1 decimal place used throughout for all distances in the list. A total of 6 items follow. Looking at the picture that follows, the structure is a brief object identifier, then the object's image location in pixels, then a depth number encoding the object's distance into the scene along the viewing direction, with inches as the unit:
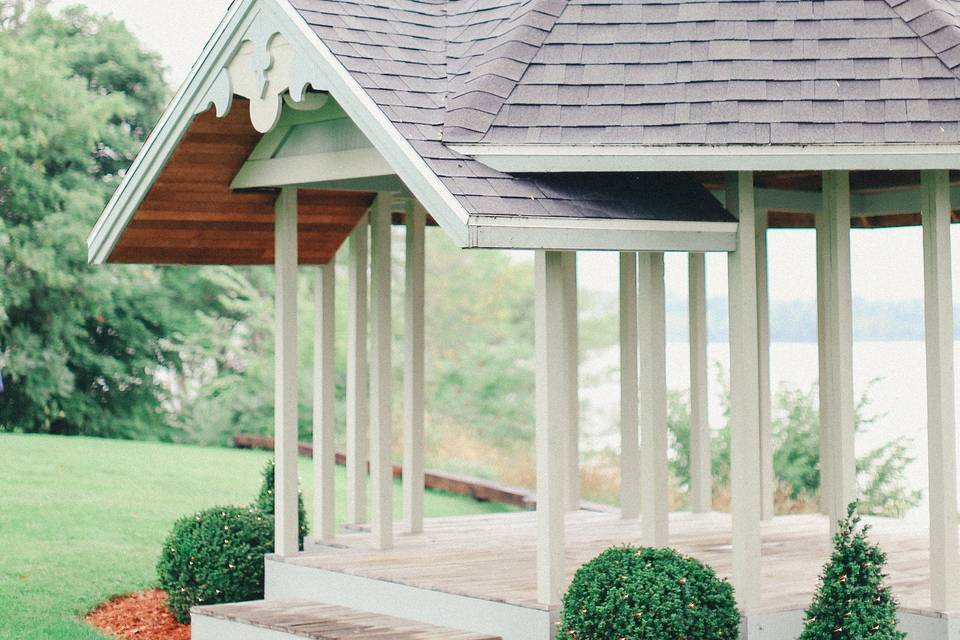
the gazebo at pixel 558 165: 479.8
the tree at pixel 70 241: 1384.7
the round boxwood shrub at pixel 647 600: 444.0
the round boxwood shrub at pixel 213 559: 649.8
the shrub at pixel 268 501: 711.8
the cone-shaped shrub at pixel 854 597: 439.4
